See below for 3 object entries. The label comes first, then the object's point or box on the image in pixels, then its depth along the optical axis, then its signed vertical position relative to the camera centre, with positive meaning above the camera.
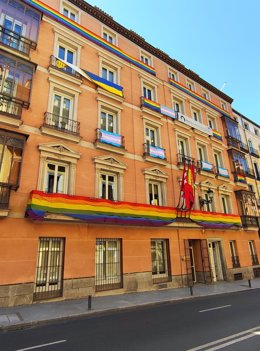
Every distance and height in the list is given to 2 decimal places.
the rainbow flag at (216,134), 21.71 +10.68
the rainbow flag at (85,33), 14.15 +14.57
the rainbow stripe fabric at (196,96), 20.47 +14.27
